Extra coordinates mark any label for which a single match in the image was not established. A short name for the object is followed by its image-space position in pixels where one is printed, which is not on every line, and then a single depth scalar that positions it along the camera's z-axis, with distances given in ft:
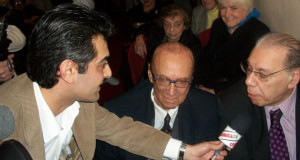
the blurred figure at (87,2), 15.00
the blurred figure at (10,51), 6.66
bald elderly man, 6.02
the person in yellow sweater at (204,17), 11.83
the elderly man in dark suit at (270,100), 5.36
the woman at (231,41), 9.30
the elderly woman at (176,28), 10.87
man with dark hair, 4.48
